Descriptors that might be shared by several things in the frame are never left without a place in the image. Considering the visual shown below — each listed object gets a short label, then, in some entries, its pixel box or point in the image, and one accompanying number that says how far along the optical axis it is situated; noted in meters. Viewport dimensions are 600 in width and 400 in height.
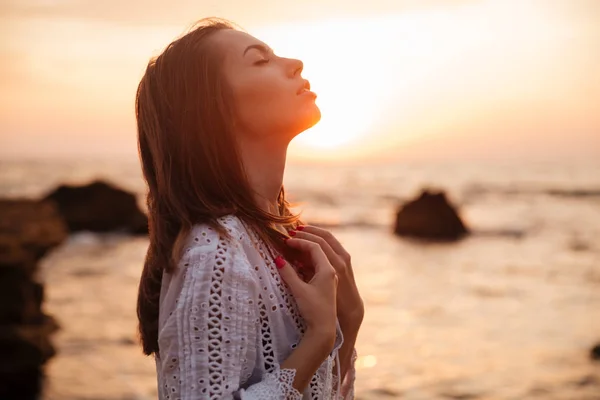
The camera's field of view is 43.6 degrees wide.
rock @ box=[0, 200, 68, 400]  8.30
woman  2.03
